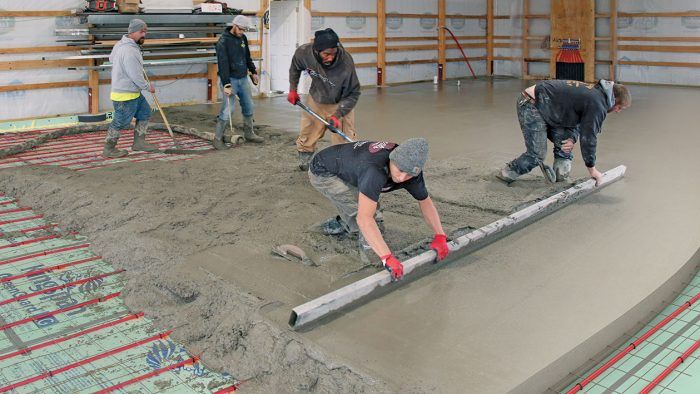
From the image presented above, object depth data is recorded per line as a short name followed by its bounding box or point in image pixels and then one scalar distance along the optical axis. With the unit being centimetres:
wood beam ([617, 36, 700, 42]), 1398
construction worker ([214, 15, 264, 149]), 784
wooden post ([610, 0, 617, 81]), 1488
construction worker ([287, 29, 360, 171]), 625
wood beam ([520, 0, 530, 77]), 1667
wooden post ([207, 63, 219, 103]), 1204
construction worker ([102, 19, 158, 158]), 717
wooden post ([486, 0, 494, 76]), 1750
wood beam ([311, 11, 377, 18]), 1359
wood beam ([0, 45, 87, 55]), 961
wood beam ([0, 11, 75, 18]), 952
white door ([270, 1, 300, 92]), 1309
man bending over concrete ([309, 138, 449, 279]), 359
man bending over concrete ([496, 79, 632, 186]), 540
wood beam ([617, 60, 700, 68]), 1415
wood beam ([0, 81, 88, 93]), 977
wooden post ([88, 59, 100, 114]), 1032
